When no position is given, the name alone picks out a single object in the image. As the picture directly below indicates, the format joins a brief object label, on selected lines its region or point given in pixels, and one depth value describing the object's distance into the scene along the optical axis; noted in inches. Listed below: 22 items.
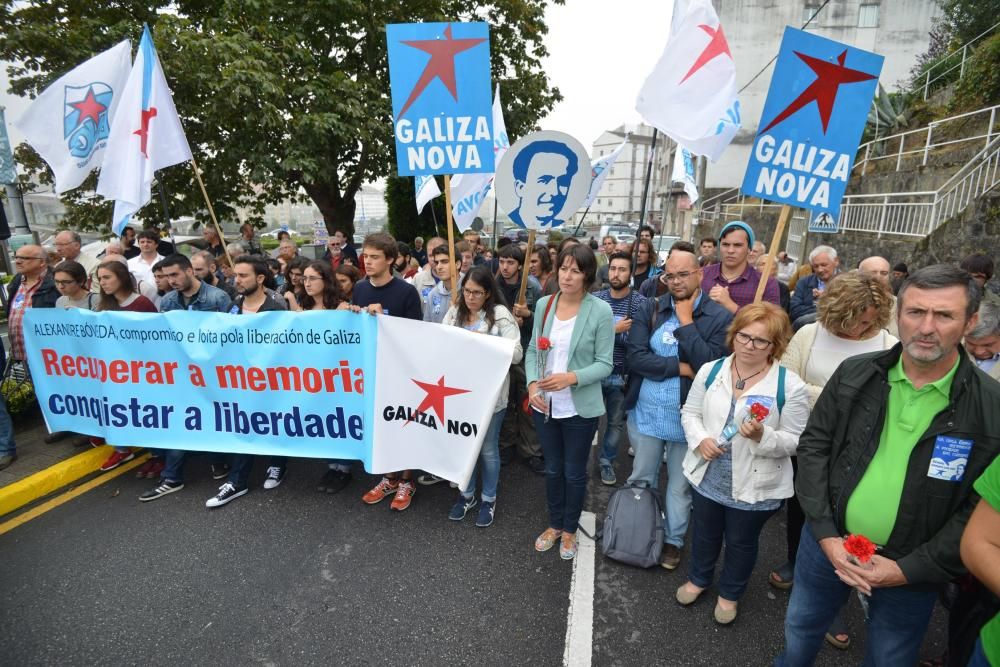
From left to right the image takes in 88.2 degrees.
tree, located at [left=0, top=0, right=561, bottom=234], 370.6
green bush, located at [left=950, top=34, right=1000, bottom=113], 492.1
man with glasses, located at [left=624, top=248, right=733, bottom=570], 123.3
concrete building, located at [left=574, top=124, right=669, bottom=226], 2933.1
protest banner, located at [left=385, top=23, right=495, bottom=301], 145.2
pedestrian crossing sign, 411.2
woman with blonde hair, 101.4
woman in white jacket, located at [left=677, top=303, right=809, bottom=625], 96.6
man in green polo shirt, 66.5
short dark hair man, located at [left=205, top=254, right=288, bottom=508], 157.0
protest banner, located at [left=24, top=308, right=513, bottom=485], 143.3
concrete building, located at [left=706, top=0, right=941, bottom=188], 1190.9
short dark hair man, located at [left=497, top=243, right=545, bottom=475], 178.1
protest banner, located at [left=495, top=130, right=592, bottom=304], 156.3
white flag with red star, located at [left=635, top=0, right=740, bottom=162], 137.0
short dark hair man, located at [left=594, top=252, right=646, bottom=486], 163.9
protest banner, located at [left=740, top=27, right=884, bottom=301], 123.0
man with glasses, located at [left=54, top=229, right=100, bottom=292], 231.9
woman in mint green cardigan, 122.1
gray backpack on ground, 125.6
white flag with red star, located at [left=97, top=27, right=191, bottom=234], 181.9
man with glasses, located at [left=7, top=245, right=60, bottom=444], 180.9
